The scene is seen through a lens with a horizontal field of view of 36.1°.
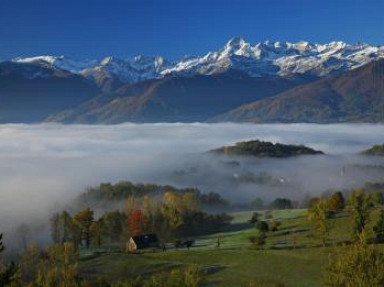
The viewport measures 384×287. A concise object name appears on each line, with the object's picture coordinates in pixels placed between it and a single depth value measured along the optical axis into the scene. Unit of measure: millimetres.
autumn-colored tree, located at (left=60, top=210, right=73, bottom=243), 161750
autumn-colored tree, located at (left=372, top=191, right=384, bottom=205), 186788
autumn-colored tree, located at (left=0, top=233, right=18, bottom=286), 48906
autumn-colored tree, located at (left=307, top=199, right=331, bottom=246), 114500
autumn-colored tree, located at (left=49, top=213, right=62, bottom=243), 182750
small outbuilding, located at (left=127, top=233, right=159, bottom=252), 139125
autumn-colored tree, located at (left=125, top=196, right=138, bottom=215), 185900
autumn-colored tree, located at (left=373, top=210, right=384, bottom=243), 110875
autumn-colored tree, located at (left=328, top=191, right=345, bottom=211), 165525
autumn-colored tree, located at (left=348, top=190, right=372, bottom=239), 118331
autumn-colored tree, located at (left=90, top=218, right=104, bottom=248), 153375
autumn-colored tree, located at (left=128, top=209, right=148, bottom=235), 164250
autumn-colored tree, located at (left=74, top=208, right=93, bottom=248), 155250
